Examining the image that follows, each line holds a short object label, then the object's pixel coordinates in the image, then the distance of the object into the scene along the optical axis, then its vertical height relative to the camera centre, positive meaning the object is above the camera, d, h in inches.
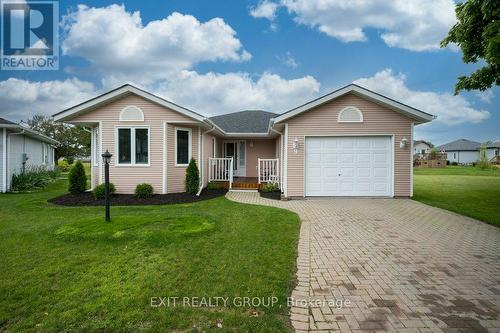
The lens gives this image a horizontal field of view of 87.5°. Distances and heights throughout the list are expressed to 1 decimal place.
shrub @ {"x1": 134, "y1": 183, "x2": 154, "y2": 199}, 407.2 -44.0
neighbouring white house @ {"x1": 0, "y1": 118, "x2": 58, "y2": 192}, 497.4 +29.4
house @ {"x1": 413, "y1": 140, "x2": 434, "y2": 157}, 2353.6 +163.5
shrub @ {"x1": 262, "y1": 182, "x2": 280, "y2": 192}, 477.1 -43.4
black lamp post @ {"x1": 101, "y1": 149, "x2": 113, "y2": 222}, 253.6 -17.4
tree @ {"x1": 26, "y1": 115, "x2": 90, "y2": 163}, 1311.5 +128.6
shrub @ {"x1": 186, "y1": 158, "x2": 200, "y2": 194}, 429.4 -24.7
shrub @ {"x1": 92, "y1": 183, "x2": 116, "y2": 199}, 394.6 -44.3
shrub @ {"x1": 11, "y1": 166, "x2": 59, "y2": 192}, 525.7 -36.5
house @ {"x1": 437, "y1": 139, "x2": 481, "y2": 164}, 2057.1 +108.3
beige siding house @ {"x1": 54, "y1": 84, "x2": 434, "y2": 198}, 405.4 +37.4
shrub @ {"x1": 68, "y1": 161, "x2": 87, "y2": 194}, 428.8 -27.6
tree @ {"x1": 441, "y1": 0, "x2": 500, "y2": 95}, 362.5 +189.9
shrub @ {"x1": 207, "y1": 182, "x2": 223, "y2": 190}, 503.1 -44.2
